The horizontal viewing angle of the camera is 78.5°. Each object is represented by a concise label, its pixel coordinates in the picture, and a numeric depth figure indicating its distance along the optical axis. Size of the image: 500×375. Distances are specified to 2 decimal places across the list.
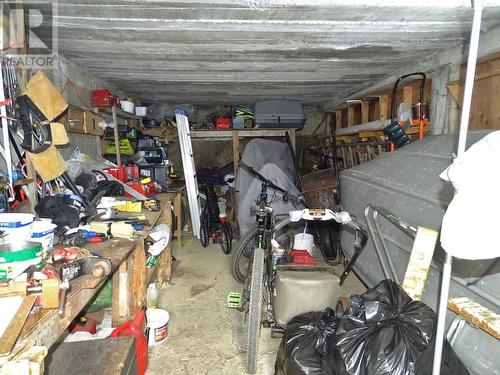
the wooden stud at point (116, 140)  3.28
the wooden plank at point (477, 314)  1.08
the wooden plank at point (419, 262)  1.47
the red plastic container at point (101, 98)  3.06
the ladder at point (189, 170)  4.00
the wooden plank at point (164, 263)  2.84
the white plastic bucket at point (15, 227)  1.30
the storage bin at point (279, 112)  4.57
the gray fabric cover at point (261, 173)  3.50
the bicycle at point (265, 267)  1.71
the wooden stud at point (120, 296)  1.82
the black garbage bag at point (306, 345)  1.39
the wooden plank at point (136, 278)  1.88
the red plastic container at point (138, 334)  1.68
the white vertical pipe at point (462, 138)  0.96
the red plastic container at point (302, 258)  2.39
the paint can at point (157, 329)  1.99
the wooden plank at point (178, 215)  3.83
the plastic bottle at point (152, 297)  2.31
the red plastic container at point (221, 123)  4.88
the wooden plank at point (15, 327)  0.83
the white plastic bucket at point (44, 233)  1.38
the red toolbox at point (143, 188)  3.02
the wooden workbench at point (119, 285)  0.98
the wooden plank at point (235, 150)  5.05
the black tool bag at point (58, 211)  1.80
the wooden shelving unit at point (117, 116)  3.31
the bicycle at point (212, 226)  3.78
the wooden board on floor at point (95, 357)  1.28
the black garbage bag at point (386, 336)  1.17
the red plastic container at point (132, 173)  3.32
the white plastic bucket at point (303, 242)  2.99
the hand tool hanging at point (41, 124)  1.83
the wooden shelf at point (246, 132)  5.04
